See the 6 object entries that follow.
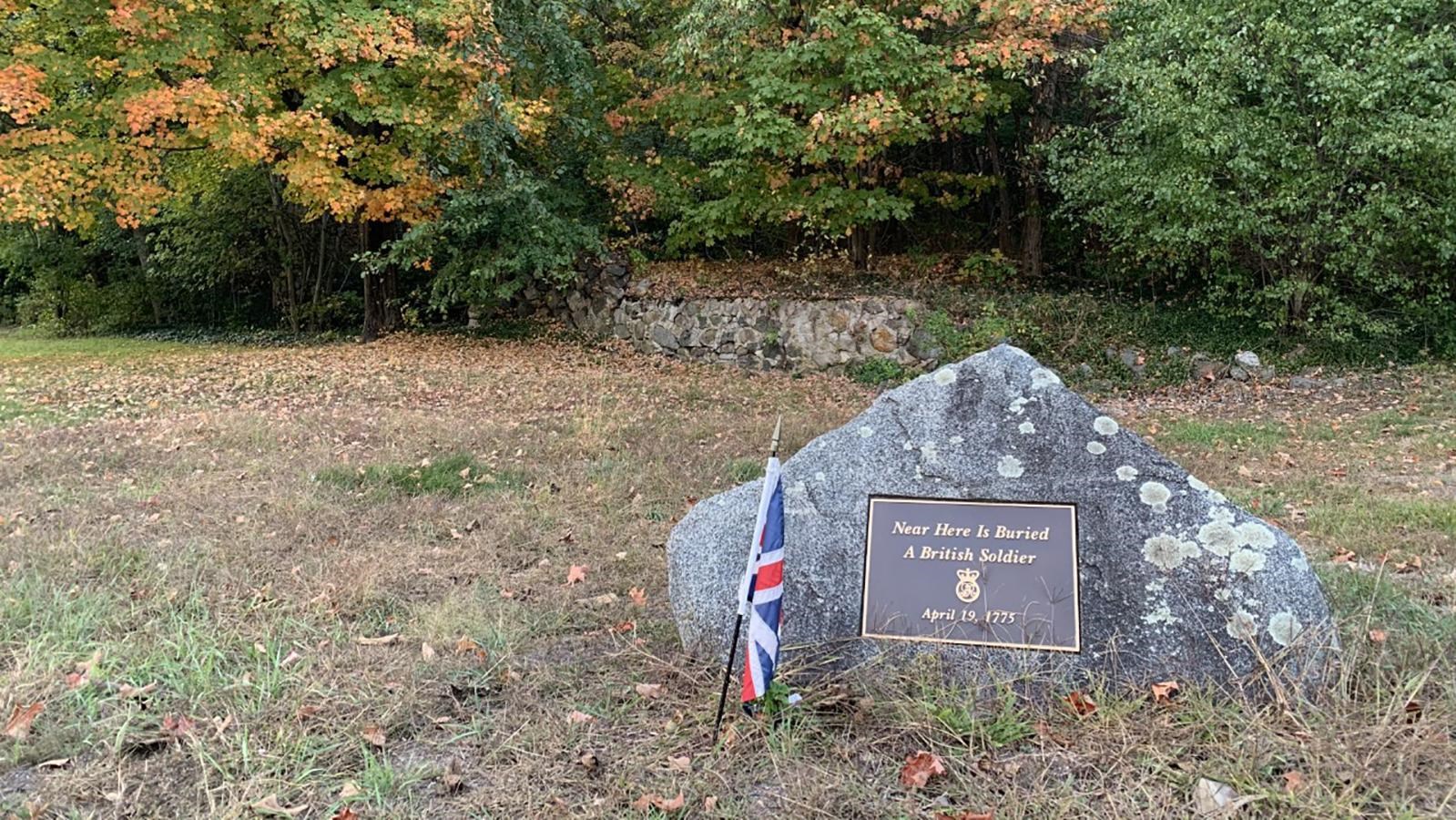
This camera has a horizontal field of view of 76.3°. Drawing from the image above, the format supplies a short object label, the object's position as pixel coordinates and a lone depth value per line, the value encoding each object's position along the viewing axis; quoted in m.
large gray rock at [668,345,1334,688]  3.18
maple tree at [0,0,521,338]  11.15
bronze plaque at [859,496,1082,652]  3.32
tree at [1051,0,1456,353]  9.26
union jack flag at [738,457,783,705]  3.02
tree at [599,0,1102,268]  10.87
